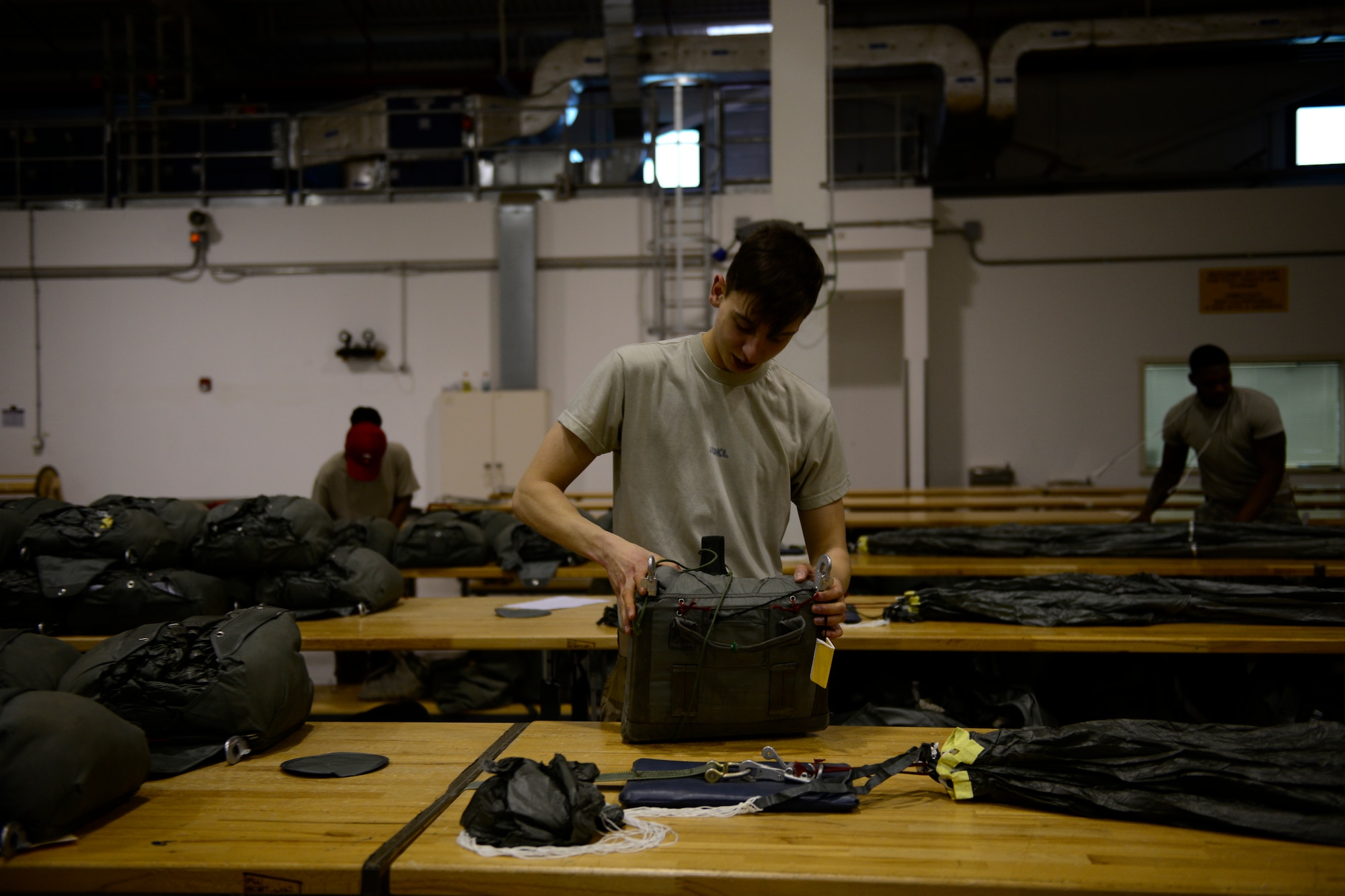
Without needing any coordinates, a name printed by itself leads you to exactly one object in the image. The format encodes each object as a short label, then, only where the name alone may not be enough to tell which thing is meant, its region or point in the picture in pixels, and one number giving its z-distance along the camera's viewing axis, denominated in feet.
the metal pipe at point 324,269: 25.52
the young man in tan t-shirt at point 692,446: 5.26
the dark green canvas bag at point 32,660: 5.57
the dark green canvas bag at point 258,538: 9.60
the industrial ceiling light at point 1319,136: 26.89
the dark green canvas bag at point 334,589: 9.78
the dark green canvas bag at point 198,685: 5.13
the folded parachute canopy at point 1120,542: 11.28
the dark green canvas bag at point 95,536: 8.76
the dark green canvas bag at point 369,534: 12.71
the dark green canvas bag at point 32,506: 9.17
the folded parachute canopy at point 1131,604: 8.19
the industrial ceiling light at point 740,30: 28.86
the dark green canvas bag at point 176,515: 9.42
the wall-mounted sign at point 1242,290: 24.61
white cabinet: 24.43
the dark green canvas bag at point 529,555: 12.89
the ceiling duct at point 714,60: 23.88
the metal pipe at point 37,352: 26.50
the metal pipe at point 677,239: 23.34
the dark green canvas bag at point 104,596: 8.63
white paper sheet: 9.91
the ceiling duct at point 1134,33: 23.32
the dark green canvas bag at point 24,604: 8.56
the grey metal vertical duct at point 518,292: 24.99
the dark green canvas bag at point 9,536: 8.79
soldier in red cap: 15.66
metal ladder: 24.67
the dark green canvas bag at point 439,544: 13.66
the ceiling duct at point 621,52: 23.49
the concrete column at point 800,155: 15.05
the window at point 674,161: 25.46
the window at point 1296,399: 24.75
